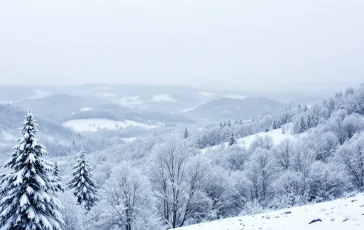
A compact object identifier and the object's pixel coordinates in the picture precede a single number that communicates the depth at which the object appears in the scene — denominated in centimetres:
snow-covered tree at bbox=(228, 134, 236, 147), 9281
